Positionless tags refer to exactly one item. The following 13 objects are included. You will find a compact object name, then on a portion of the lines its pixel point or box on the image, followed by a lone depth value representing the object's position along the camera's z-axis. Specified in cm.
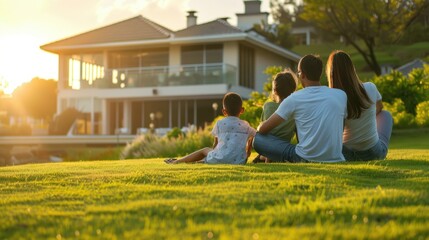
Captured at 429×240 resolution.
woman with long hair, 852
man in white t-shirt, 822
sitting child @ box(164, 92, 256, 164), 894
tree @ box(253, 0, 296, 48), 5322
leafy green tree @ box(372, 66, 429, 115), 2095
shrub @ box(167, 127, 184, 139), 2131
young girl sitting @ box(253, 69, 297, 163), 921
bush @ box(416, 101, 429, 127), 1917
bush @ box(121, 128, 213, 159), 1888
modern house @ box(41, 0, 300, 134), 3419
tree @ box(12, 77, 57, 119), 7062
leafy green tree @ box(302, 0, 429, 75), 4300
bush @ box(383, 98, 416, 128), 1906
